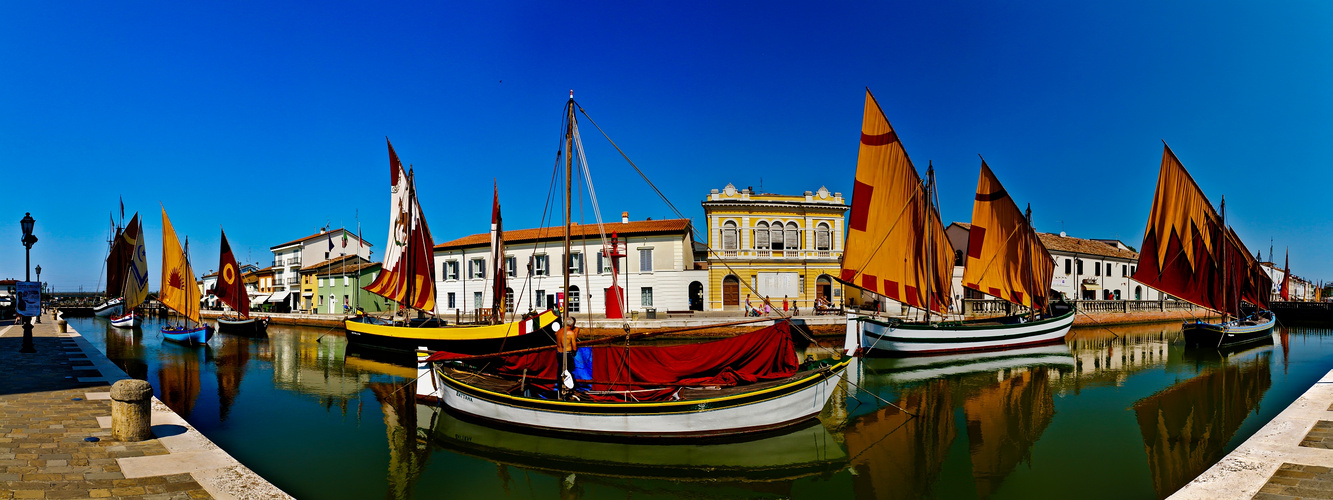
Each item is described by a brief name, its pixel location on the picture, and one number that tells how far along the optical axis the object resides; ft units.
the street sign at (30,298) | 66.54
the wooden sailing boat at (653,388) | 39.32
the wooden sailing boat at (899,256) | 82.89
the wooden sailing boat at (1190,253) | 96.07
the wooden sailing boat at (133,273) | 122.62
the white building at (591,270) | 132.05
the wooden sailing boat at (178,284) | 108.78
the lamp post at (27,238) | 63.72
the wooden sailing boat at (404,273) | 87.97
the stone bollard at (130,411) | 28.91
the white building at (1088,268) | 160.35
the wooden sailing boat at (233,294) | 122.90
